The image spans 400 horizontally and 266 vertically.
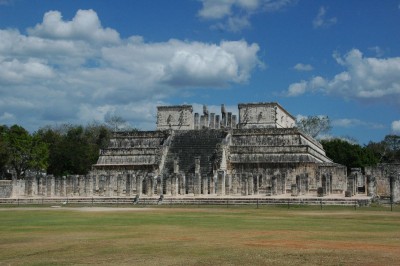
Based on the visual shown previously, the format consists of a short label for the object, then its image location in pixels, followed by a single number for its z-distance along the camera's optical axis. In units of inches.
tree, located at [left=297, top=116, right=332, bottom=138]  3491.6
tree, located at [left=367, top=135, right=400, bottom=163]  3469.5
